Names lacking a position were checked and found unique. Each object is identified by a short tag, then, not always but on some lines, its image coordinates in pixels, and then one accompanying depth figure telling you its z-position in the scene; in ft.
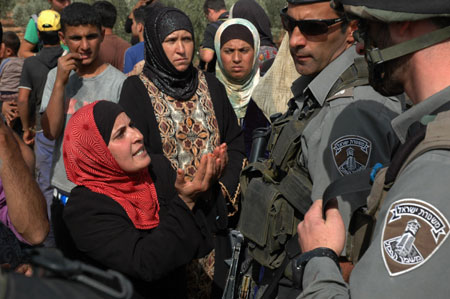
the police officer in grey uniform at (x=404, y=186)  4.75
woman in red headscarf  9.04
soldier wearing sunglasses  7.42
